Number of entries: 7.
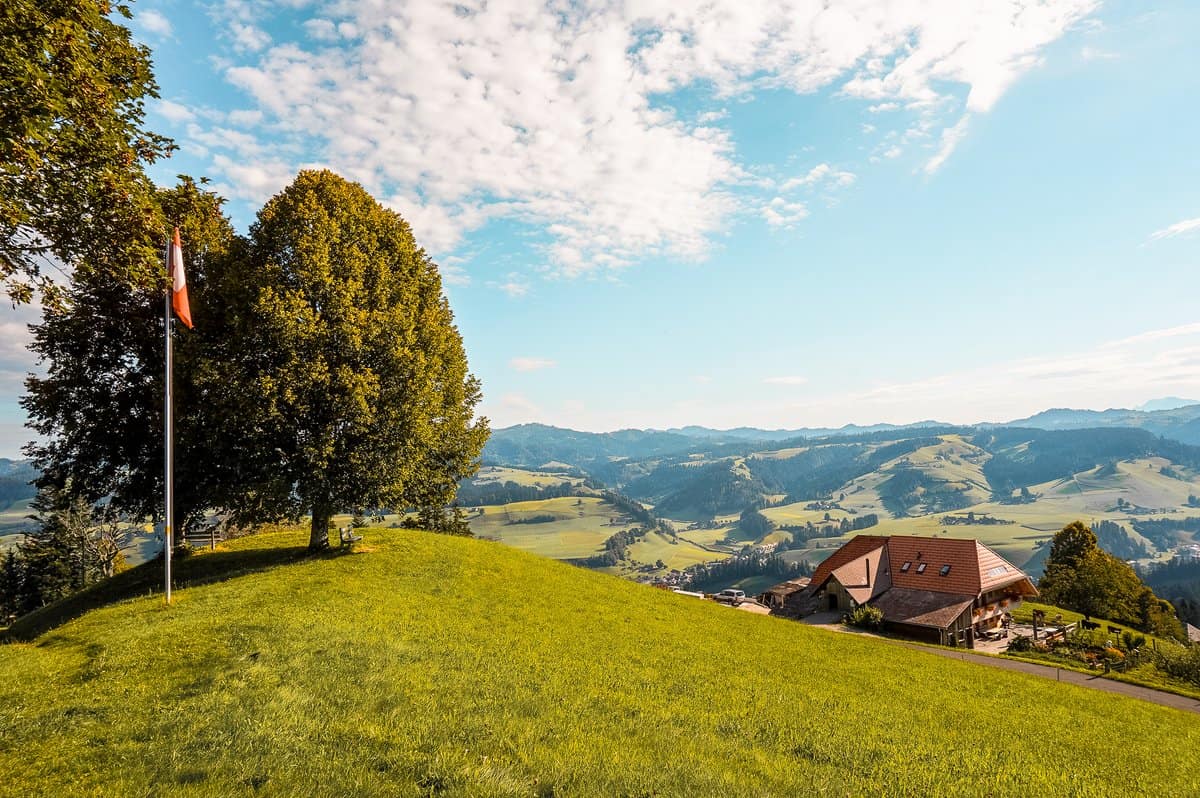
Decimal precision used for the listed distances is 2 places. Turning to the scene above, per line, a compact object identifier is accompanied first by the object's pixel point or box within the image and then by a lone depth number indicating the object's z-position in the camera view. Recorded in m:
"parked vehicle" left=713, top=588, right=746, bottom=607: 78.97
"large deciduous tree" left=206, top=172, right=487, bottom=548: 24.19
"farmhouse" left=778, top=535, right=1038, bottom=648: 54.19
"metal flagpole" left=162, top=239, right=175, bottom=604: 18.88
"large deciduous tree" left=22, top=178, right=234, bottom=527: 25.92
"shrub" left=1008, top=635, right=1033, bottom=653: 46.88
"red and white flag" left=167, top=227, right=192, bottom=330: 18.89
